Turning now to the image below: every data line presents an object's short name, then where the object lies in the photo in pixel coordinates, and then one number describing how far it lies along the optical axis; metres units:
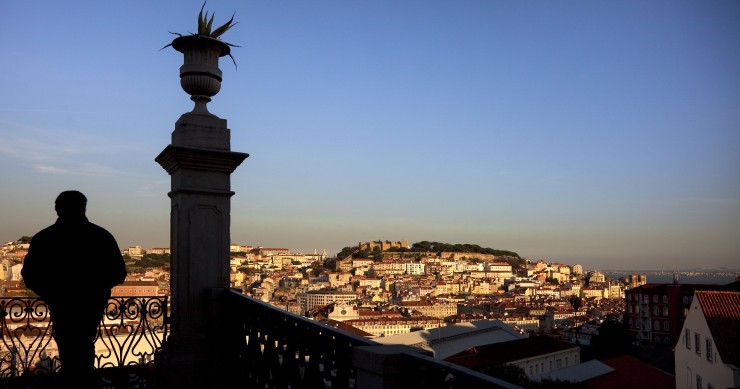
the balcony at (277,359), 2.36
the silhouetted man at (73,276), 3.19
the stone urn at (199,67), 4.81
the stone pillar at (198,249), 4.59
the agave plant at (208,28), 4.93
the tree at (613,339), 61.38
